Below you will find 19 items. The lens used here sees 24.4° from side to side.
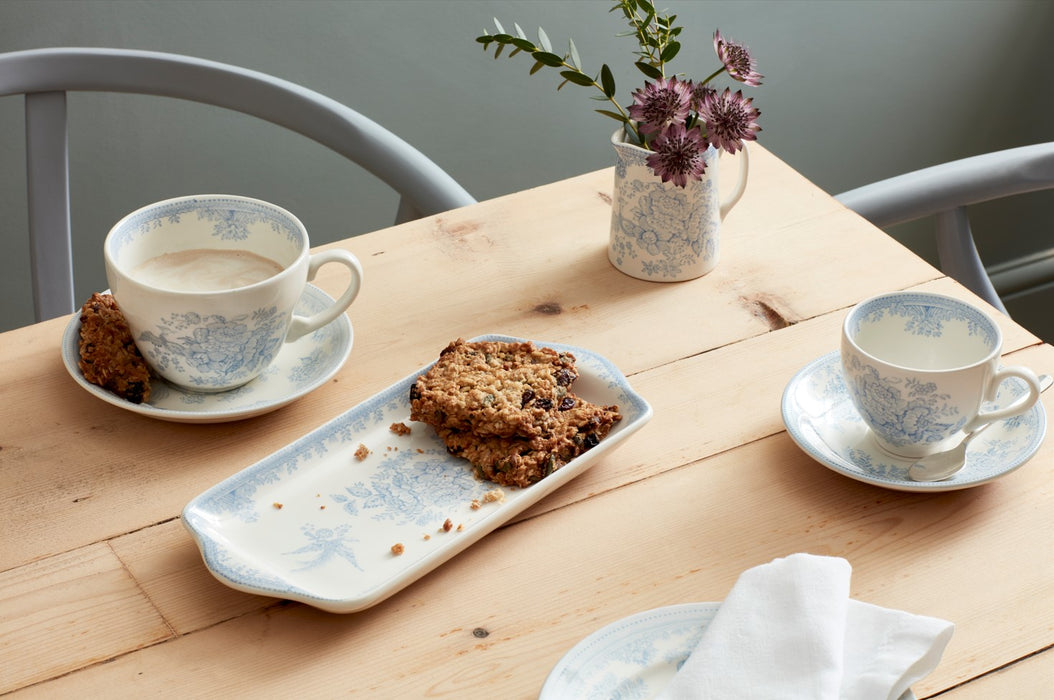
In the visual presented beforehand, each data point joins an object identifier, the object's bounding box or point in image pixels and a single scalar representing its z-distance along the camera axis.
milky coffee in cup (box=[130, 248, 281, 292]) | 1.47
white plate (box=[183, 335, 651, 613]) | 1.35
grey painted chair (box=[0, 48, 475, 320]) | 1.78
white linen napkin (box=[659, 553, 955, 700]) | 1.27
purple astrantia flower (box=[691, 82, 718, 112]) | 1.52
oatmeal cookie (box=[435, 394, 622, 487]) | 1.41
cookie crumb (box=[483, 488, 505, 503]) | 1.40
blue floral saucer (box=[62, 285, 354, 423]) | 1.45
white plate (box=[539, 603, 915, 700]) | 1.29
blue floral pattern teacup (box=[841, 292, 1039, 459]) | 1.39
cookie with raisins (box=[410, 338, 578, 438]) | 1.42
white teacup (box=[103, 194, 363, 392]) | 1.44
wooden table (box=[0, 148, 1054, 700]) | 1.32
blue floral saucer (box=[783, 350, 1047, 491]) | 1.40
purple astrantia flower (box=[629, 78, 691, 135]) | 1.52
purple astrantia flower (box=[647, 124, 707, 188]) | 1.52
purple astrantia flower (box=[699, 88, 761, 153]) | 1.52
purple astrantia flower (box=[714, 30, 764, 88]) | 1.52
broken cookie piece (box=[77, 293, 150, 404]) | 1.47
